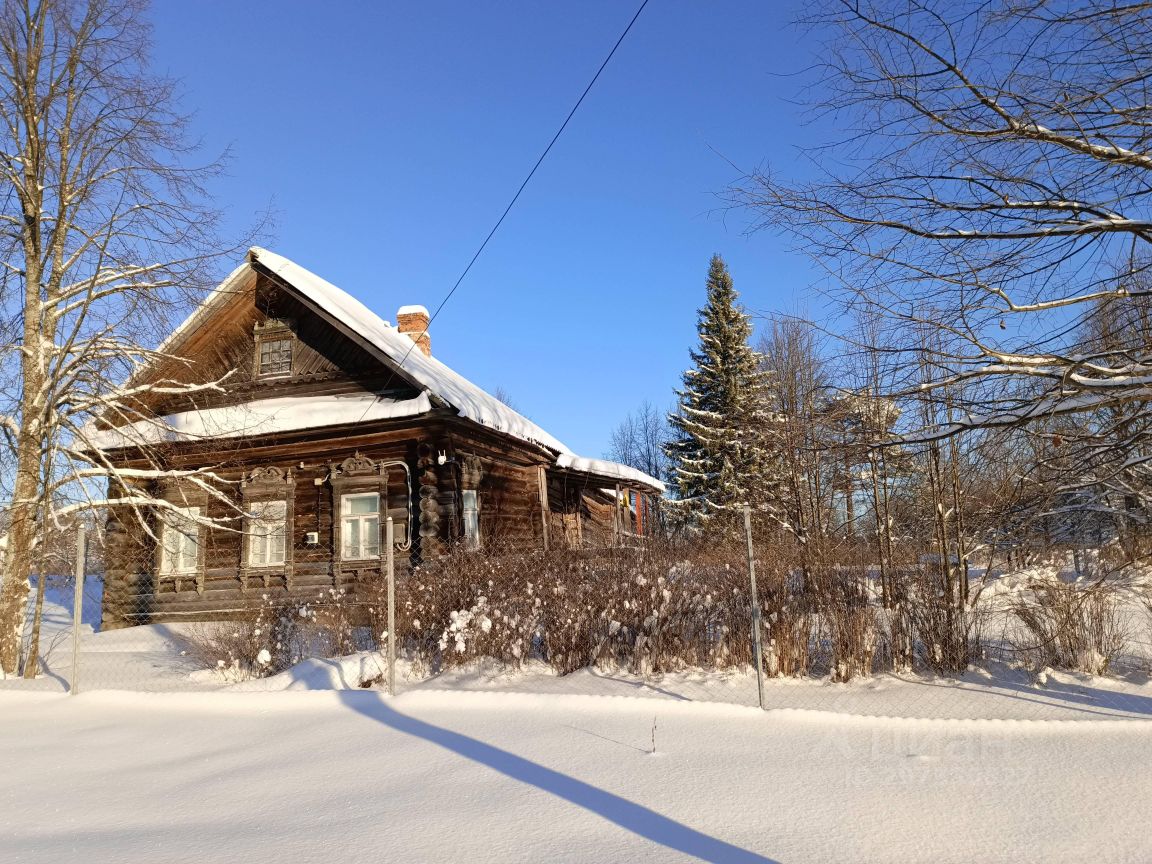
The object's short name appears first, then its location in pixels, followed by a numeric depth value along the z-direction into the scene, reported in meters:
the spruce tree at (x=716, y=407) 26.93
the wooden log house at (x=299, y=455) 13.53
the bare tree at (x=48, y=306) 9.44
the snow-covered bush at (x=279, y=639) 8.70
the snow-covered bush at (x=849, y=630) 6.84
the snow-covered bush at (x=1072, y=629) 6.61
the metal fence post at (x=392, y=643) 6.81
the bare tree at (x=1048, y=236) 4.48
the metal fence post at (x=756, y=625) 5.71
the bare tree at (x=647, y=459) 57.41
